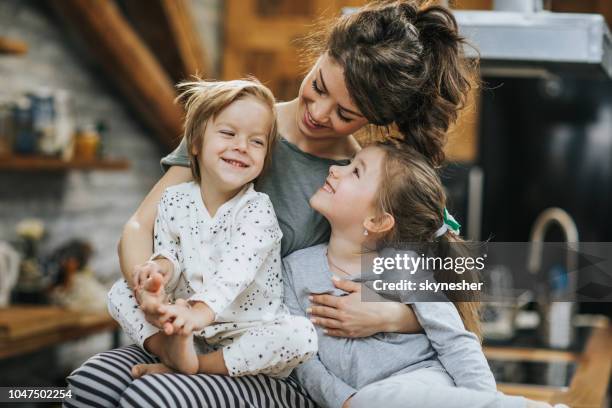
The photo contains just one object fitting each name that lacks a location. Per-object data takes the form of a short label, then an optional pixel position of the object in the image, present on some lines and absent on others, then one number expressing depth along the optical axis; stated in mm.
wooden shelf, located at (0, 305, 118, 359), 2961
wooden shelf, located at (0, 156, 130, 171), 3221
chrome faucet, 3332
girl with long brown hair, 1630
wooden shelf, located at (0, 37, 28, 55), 3049
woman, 1611
